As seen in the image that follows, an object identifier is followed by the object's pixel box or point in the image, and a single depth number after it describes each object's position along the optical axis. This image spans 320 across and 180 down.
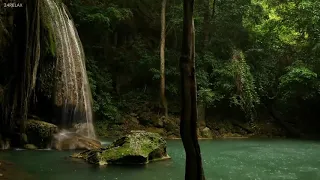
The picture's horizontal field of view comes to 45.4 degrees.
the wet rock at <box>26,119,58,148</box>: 12.94
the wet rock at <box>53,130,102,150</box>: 12.94
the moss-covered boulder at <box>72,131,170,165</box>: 9.94
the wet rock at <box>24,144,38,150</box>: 12.77
